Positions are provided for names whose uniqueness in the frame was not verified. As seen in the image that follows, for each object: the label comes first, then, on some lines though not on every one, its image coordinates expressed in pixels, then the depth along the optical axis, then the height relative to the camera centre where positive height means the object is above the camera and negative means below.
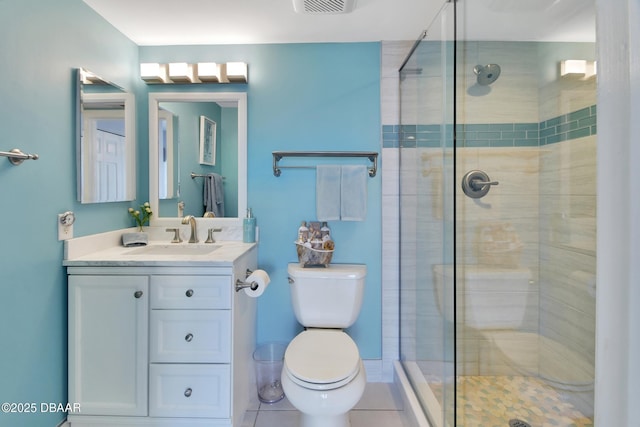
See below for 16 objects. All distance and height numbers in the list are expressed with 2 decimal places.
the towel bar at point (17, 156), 1.19 +0.20
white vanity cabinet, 1.47 -0.63
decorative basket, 1.88 -0.29
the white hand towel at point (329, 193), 1.93 +0.10
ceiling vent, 1.50 +0.99
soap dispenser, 1.96 -0.13
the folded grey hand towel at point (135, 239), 1.84 -0.18
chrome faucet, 2.00 -0.14
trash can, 1.94 -1.00
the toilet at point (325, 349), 1.31 -0.68
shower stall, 1.27 -0.04
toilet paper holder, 1.55 -0.38
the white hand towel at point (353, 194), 1.92 +0.09
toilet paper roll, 1.58 -0.37
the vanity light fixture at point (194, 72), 1.98 +0.86
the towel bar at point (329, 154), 1.96 +0.34
